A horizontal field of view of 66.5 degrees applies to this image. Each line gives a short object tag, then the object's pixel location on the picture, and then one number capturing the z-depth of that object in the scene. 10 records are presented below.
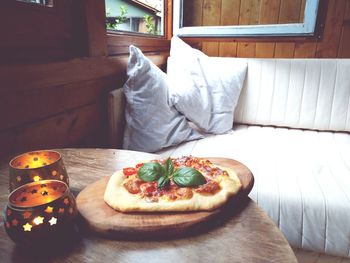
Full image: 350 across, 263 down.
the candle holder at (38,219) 0.41
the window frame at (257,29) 1.87
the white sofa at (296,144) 1.01
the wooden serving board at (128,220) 0.47
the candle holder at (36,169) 0.51
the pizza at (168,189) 0.52
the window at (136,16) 1.51
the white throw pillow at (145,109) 1.37
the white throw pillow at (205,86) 1.59
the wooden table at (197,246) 0.43
